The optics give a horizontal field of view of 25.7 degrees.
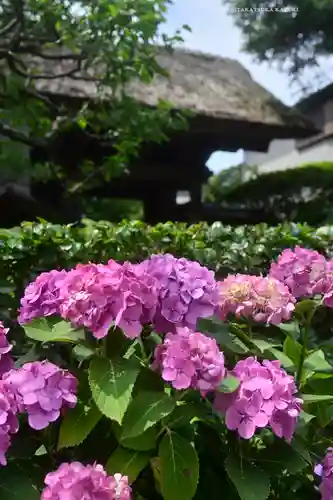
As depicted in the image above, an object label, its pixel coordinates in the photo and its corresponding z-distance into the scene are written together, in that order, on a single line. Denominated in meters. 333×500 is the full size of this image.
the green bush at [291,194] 8.16
